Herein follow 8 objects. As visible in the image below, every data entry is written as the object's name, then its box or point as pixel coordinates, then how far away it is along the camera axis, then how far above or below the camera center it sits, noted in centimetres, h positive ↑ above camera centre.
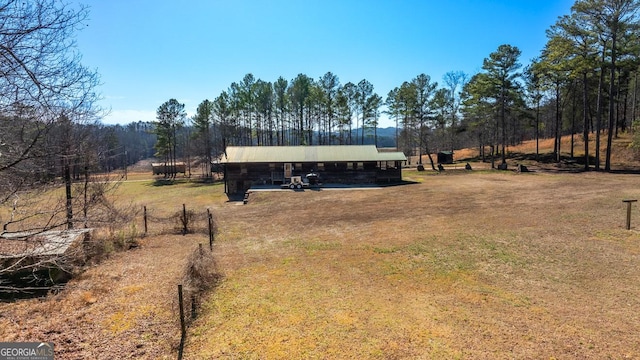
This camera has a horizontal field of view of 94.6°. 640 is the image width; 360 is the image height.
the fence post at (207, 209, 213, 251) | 1270 -307
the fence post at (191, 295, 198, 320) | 724 -360
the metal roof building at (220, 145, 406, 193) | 3058 -32
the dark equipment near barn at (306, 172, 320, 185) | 2928 -144
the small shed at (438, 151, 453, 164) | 4647 +45
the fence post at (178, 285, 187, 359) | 618 -338
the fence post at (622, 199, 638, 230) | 1217 -246
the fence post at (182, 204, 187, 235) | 1549 -296
